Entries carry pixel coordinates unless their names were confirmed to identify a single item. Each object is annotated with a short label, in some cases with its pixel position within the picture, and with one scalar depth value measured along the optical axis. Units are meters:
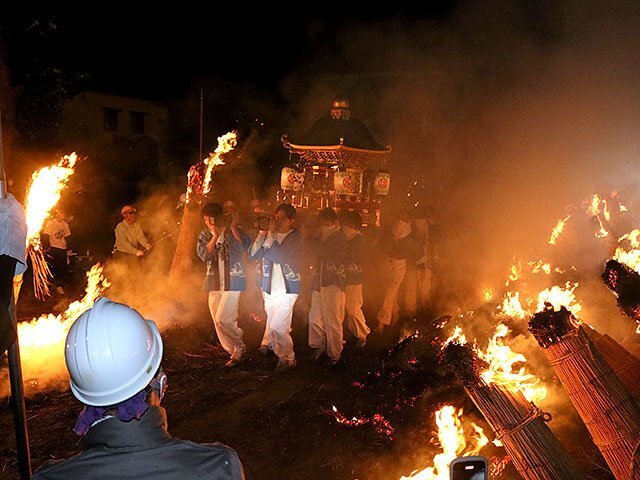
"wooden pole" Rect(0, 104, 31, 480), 3.13
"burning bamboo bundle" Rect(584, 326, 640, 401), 4.78
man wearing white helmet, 1.75
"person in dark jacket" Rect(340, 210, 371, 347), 7.64
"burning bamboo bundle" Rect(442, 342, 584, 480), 3.81
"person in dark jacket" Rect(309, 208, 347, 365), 7.41
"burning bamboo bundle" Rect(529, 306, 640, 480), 3.96
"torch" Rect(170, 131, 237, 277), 8.99
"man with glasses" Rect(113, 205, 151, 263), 9.46
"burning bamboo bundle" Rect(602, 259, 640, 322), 4.79
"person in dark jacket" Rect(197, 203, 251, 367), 7.05
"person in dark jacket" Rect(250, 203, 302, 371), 6.96
